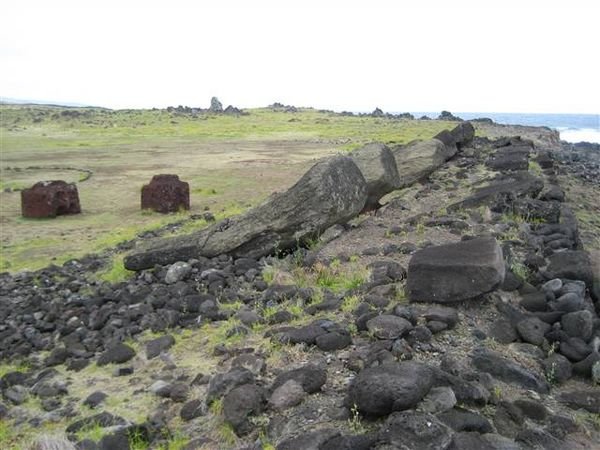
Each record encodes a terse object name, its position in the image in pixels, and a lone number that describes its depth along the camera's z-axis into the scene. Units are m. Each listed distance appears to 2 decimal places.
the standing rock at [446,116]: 75.89
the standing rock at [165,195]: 17.88
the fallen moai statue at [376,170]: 12.95
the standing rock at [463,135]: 21.28
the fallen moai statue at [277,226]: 11.10
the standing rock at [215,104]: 99.96
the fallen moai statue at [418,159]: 16.23
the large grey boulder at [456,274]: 6.90
